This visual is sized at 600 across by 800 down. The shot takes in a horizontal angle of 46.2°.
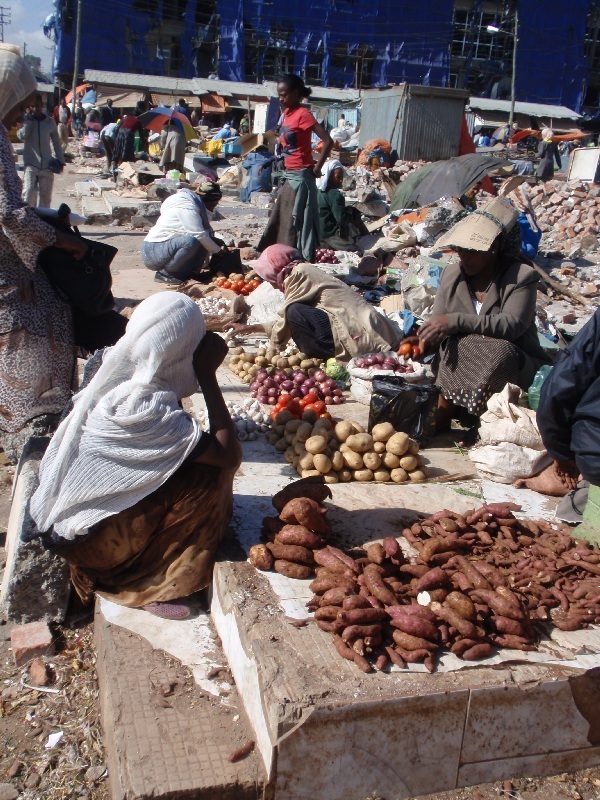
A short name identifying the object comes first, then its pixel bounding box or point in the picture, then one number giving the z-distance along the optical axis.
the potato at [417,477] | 3.82
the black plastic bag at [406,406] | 4.26
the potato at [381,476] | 3.82
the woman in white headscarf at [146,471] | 2.57
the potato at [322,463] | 3.71
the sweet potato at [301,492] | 3.06
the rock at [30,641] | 2.78
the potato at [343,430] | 3.94
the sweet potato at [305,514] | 2.85
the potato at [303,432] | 3.97
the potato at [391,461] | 3.84
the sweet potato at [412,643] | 2.27
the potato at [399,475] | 3.78
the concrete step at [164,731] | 2.10
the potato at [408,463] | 3.82
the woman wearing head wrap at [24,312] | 3.42
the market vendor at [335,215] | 10.64
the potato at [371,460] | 3.81
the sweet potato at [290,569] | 2.74
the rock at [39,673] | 2.68
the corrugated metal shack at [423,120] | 21.33
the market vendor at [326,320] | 5.75
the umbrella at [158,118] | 25.91
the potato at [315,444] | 3.77
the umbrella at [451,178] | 12.29
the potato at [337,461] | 3.79
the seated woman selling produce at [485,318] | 4.35
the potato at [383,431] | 3.92
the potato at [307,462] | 3.76
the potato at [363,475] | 3.79
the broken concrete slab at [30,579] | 2.85
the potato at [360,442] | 3.83
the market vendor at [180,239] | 8.16
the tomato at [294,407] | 4.53
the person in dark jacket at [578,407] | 2.79
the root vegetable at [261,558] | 2.75
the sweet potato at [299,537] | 2.79
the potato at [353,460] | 3.80
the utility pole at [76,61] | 34.01
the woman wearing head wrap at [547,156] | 22.41
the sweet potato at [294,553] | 2.75
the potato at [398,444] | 3.83
